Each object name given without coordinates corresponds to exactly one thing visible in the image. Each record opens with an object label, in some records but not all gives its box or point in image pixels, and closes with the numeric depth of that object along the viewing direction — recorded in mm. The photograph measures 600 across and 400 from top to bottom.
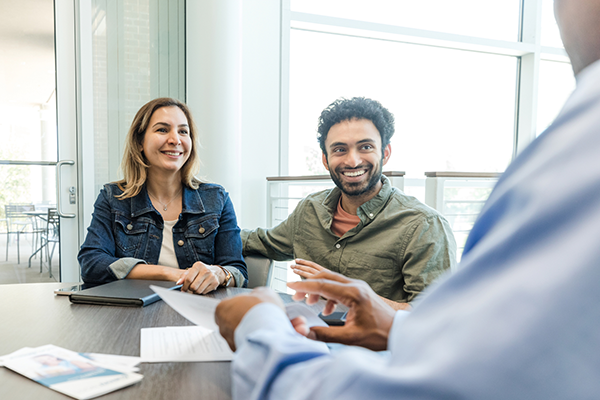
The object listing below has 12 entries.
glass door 2619
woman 1581
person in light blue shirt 273
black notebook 1148
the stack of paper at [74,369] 650
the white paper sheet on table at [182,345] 778
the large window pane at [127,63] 2801
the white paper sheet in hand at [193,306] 680
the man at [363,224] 1527
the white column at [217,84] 3082
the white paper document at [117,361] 726
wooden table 649
